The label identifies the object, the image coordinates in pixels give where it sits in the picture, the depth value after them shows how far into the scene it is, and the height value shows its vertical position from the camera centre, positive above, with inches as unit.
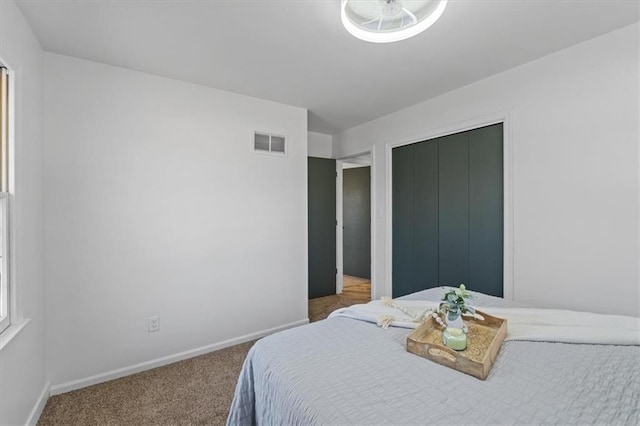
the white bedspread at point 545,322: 51.8 -22.3
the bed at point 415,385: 34.8 -23.7
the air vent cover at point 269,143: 117.3 +27.6
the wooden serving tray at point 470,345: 42.7 -22.4
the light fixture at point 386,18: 56.2 +38.7
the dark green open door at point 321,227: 168.2 -9.4
